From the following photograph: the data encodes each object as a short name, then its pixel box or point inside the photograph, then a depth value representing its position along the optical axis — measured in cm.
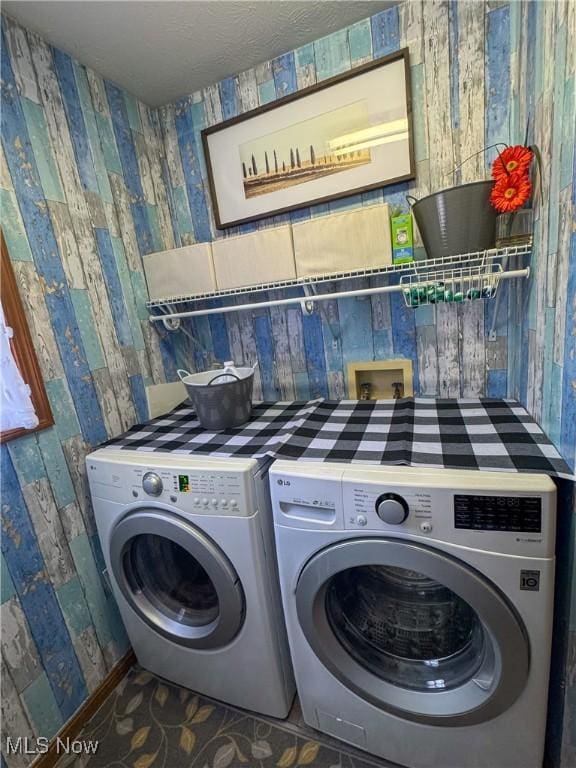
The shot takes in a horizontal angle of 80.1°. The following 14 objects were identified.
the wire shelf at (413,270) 104
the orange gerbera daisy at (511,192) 95
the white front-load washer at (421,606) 77
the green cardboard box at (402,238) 117
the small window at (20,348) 107
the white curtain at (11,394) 107
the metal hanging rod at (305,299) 103
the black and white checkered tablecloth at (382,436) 90
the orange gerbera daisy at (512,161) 95
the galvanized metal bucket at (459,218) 101
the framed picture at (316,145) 126
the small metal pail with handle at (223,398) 127
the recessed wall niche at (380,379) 146
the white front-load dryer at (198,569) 102
